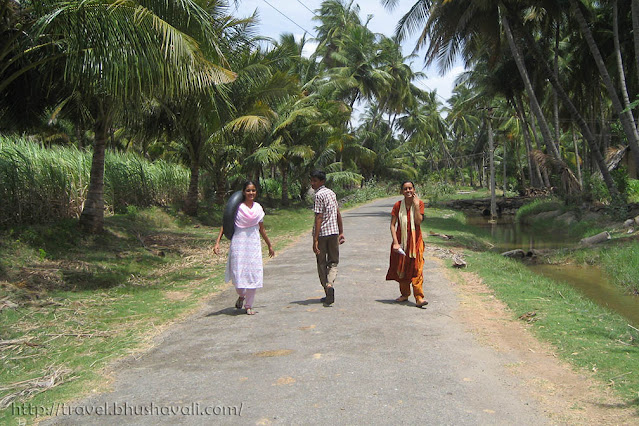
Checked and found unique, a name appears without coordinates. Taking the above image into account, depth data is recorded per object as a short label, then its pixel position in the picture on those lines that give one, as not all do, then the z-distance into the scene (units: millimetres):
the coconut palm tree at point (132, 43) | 7328
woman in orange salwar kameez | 6887
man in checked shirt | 6862
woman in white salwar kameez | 6496
